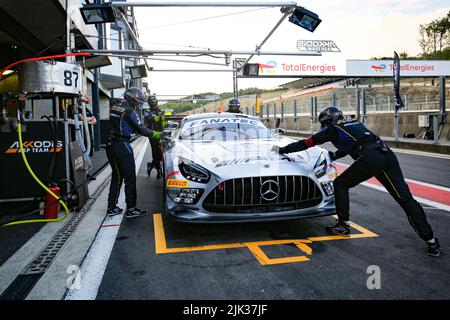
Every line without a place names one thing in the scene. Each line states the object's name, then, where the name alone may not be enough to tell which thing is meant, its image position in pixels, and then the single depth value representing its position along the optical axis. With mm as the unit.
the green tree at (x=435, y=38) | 53156
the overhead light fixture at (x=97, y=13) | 8039
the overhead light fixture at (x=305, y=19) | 8501
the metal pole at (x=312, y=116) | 22294
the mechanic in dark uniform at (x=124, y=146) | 4730
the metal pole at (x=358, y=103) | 17402
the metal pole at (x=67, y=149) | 4961
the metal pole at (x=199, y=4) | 7781
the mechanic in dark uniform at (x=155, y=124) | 7781
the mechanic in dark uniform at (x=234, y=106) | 8617
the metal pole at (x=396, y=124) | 14491
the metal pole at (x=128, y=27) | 8375
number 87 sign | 4652
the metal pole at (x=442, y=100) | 14016
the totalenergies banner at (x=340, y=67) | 34781
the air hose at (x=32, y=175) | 4504
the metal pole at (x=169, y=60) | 10408
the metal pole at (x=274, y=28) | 8577
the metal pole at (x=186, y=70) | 16606
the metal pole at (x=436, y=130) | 11462
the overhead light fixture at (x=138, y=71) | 15023
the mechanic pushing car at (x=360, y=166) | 3400
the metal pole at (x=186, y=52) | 10312
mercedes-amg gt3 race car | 3506
